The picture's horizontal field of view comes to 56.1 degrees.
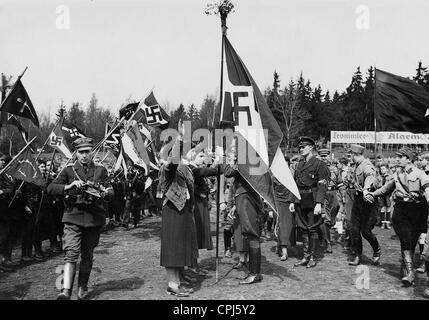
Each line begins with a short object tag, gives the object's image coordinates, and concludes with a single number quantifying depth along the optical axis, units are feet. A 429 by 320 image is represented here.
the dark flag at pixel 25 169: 24.04
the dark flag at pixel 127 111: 35.45
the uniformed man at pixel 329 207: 31.50
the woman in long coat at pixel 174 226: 19.89
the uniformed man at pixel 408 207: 21.56
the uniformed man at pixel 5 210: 25.11
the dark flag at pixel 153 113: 33.65
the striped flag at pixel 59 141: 30.19
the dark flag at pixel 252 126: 21.95
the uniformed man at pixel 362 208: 25.73
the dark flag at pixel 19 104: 23.35
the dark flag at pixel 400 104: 23.62
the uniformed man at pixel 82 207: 18.45
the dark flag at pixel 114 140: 35.68
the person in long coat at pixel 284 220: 29.30
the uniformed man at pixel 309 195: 26.58
